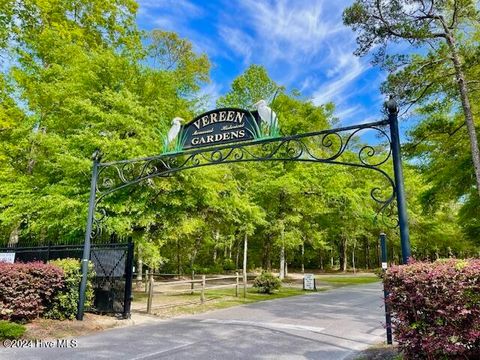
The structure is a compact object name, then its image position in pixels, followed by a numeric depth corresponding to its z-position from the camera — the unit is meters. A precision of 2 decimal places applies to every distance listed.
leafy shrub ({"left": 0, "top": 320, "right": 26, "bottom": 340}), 6.57
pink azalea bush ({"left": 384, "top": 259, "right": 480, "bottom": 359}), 3.84
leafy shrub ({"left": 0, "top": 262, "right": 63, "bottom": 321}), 7.57
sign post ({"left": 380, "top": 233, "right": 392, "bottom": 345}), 5.66
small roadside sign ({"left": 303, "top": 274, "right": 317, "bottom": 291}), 18.88
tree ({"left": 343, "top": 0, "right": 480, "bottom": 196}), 8.88
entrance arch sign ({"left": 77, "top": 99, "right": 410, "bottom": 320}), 5.72
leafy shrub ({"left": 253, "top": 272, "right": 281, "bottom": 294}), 16.62
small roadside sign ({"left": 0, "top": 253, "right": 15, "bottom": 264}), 10.32
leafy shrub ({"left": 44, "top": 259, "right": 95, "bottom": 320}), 8.52
